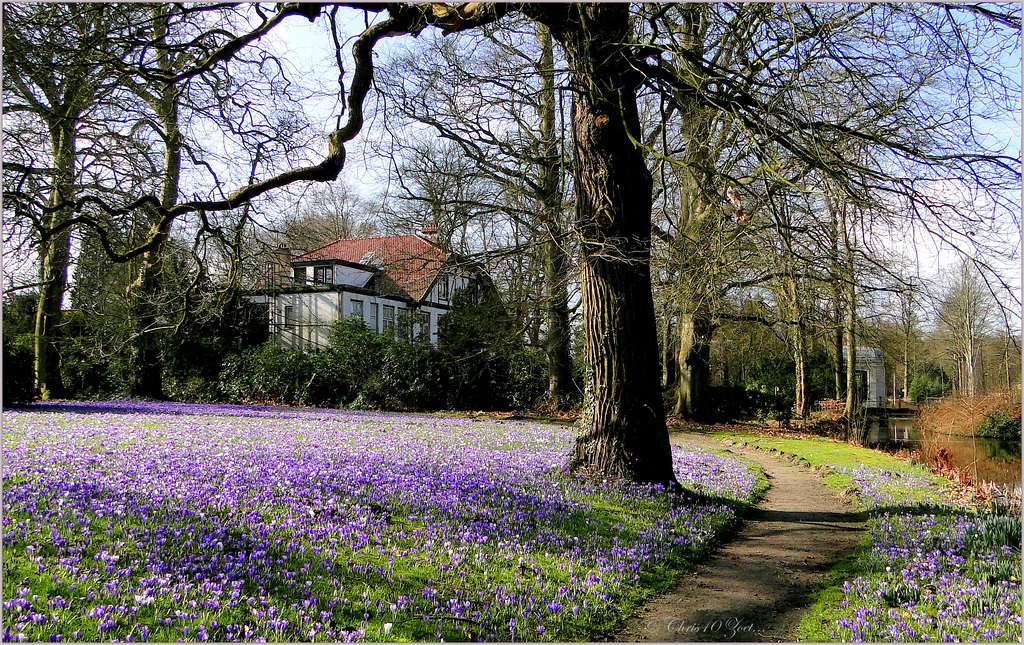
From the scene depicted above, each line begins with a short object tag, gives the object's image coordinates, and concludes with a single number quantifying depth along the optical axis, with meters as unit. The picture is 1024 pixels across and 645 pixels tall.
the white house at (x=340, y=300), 34.62
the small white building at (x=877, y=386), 43.29
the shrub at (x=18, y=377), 17.17
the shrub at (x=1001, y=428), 23.43
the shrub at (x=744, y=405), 25.38
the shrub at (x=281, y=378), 26.73
